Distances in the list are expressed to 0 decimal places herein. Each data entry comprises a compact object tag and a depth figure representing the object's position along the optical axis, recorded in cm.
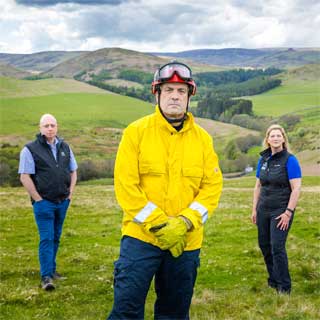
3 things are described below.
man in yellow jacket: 504
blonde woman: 839
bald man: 880
